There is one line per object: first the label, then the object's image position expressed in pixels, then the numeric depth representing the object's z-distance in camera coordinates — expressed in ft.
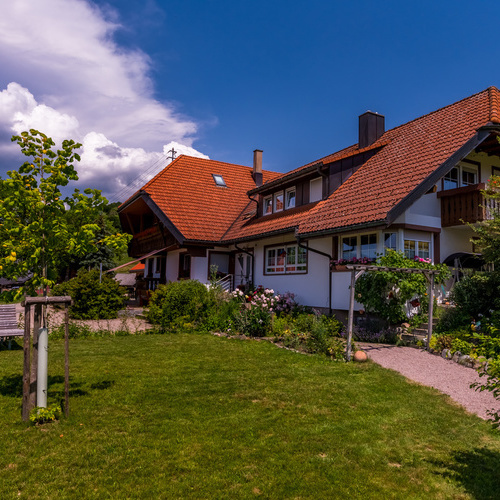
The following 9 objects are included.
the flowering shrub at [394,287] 39.52
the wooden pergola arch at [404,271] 34.83
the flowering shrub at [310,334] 35.29
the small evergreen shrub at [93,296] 55.98
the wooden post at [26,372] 18.54
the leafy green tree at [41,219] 18.60
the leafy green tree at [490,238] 37.63
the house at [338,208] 44.37
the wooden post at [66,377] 18.54
